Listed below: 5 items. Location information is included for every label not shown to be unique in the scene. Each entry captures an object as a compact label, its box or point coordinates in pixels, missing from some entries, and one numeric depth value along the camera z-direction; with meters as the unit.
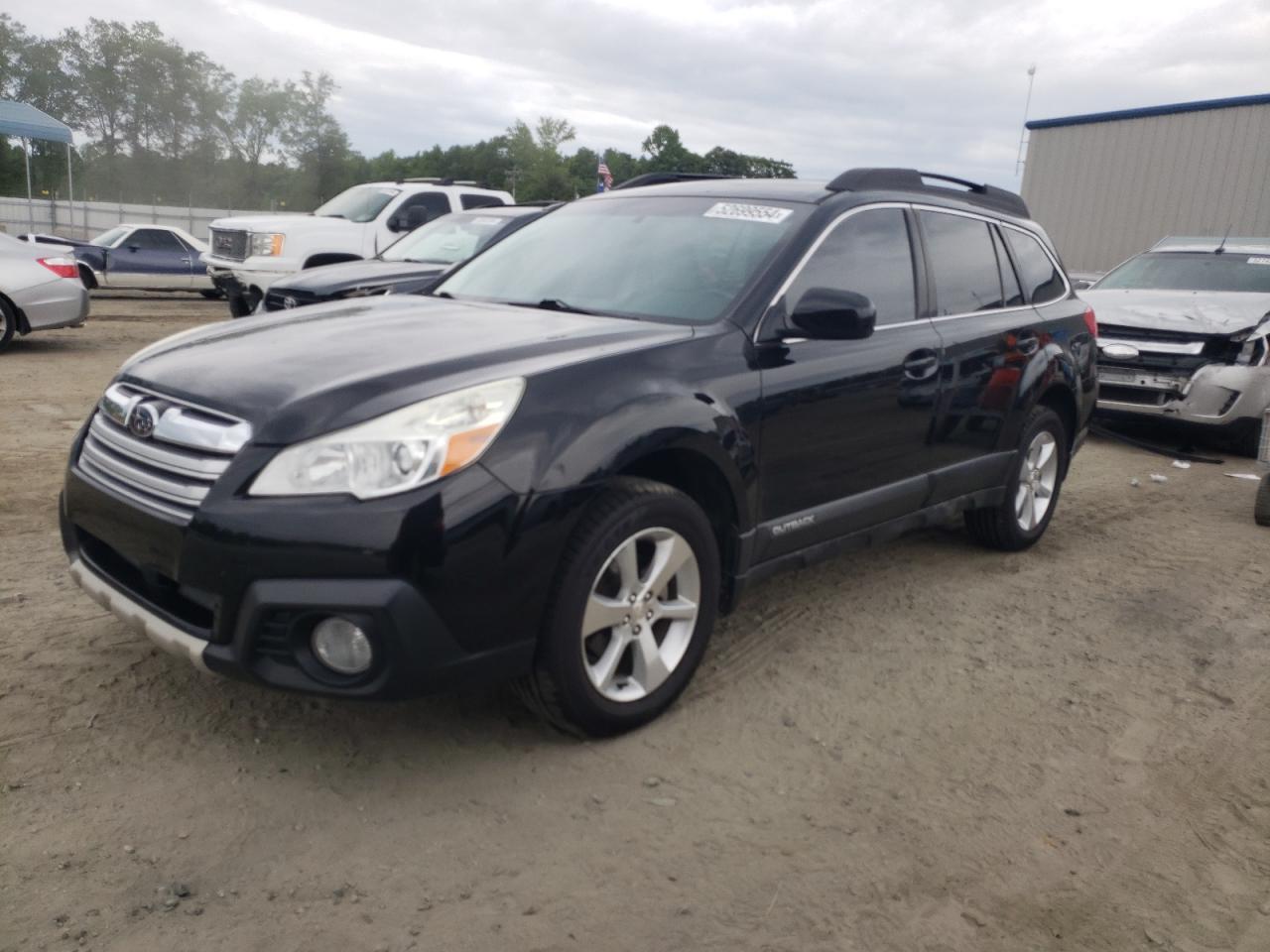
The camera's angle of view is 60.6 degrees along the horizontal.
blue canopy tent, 31.44
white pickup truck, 12.30
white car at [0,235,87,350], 10.67
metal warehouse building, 19.72
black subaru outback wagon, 2.76
